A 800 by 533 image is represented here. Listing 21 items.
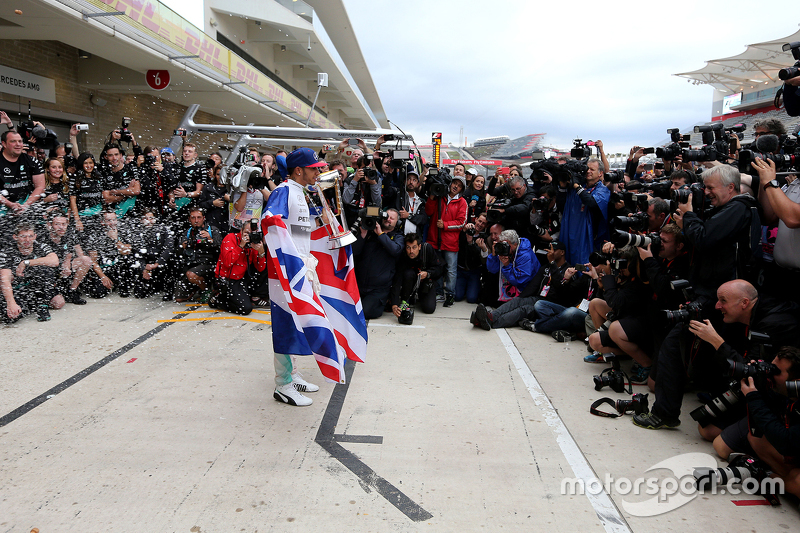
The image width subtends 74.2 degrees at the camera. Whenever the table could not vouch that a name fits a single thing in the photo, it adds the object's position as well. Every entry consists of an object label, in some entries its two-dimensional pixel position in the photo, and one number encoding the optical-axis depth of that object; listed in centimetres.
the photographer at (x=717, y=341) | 341
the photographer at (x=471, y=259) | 771
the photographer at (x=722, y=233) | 371
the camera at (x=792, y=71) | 362
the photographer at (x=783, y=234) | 329
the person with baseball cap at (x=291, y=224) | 392
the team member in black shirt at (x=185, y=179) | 720
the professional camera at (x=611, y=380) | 448
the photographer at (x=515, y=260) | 680
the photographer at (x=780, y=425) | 280
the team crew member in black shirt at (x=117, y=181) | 693
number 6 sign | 1136
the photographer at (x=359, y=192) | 718
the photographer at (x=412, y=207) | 753
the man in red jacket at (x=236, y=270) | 650
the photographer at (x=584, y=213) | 652
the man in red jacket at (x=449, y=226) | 773
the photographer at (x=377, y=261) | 678
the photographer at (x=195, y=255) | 682
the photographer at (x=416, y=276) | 699
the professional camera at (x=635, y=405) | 395
